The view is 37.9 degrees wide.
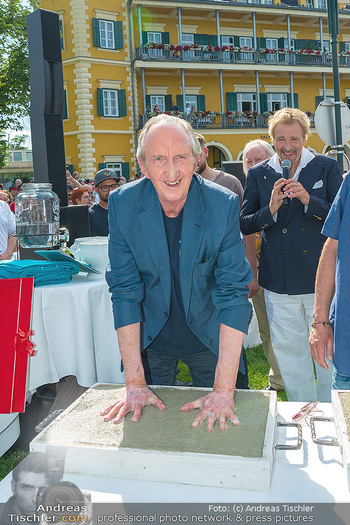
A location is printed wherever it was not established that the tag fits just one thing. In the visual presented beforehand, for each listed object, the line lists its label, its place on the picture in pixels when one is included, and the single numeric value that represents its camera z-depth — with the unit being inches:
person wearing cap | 198.2
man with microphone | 118.9
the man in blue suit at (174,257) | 65.4
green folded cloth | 99.0
